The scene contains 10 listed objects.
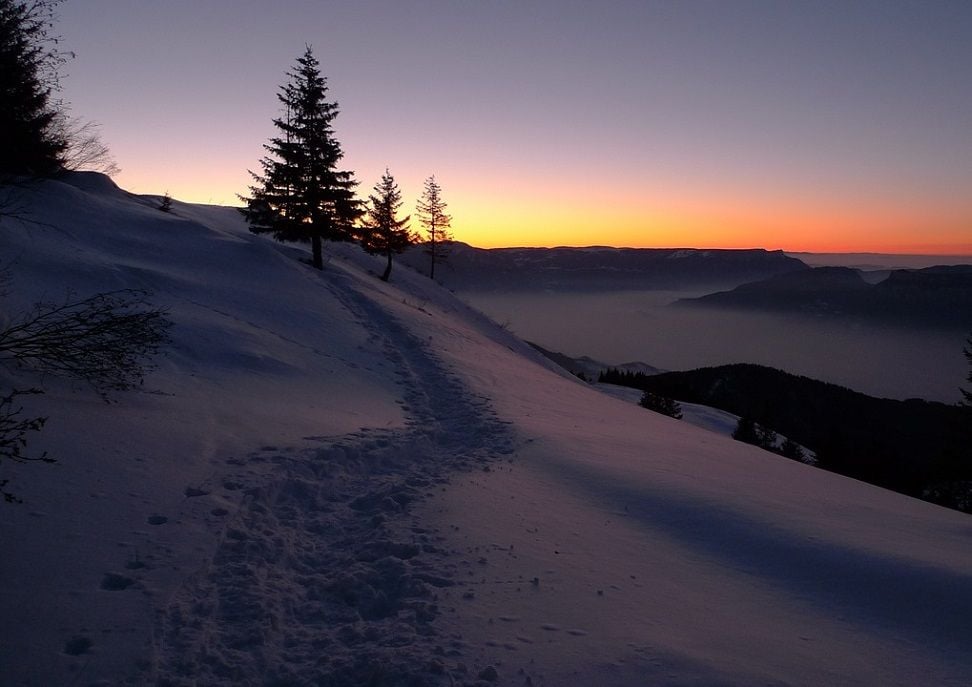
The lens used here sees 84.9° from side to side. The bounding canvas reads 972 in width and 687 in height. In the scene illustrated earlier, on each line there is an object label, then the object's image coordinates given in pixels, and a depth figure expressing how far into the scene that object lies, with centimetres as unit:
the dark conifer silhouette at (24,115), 984
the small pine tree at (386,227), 3725
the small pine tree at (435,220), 4378
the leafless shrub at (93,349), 659
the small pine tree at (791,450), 3419
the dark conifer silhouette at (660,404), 3081
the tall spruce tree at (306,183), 2506
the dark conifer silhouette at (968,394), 3160
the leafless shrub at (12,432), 430
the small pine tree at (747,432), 3341
